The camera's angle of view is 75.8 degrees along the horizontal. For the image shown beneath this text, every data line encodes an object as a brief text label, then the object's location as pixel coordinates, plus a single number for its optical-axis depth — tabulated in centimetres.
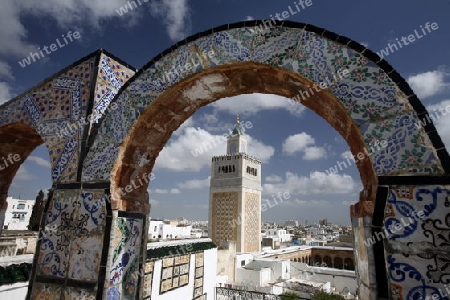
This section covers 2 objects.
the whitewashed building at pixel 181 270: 667
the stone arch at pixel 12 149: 345
